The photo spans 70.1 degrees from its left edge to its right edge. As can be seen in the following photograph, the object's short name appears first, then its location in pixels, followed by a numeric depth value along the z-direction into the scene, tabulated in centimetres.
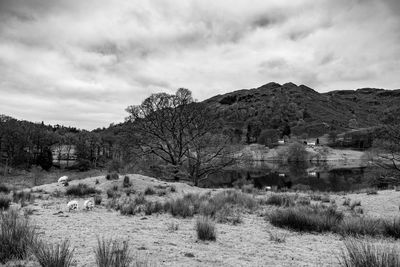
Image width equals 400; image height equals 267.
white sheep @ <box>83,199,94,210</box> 994
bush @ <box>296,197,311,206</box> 1389
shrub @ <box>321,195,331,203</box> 1608
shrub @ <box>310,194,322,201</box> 1694
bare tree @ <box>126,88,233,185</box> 2725
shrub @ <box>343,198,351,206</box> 1491
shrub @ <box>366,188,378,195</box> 1958
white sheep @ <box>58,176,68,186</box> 1817
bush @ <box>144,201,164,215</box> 959
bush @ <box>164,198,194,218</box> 950
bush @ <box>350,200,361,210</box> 1400
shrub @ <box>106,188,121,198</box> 1420
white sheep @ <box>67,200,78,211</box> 964
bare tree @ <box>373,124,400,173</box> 1598
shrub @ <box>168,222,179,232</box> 722
